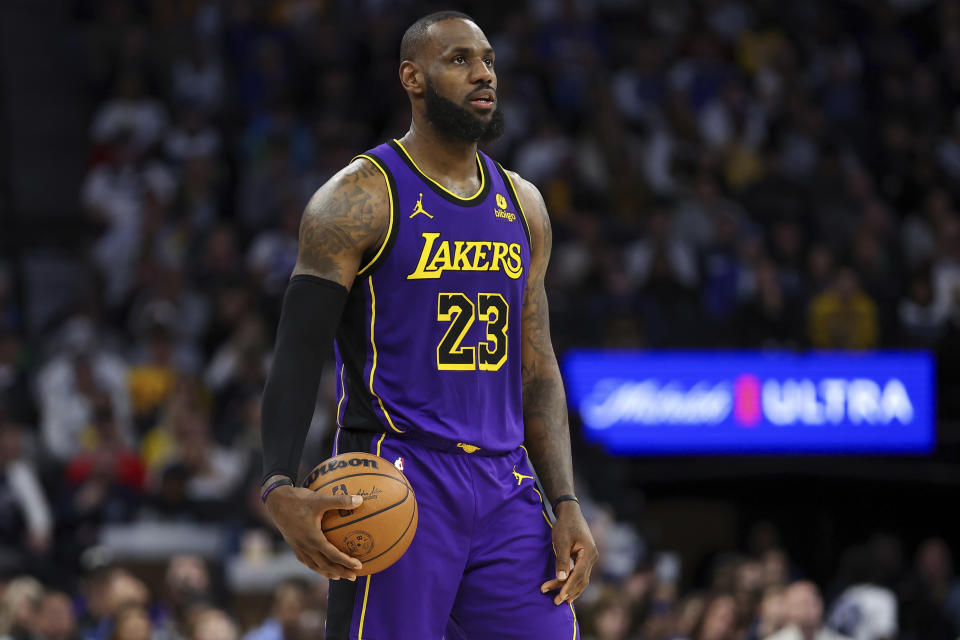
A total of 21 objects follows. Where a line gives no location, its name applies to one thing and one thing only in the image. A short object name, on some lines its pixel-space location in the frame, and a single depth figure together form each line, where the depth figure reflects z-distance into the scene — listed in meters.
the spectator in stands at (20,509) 18.06
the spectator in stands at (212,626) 14.58
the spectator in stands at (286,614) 15.13
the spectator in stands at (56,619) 15.36
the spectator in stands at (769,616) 15.95
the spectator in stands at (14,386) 20.66
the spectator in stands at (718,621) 16.53
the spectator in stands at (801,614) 15.55
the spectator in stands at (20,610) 15.52
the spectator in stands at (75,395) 20.91
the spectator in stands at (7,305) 22.80
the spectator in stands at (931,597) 20.61
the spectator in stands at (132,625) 13.89
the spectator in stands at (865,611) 18.19
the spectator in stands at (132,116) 25.75
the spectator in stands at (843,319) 23.66
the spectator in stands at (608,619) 16.08
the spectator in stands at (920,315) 23.55
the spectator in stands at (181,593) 15.96
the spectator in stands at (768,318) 23.09
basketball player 7.02
